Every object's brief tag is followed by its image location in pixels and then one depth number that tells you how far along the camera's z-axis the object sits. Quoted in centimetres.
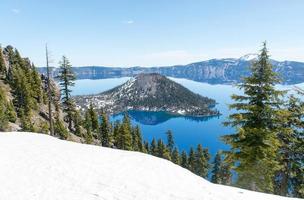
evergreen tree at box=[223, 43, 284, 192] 1995
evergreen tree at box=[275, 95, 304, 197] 2284
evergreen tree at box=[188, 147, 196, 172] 9975
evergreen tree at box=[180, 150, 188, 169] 10169
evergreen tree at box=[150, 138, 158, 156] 9858
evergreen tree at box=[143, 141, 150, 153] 10400
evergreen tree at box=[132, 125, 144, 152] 8636
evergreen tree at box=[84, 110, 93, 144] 7229
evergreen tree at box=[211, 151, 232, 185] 9493
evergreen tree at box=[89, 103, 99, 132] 7994
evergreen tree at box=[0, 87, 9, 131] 4675
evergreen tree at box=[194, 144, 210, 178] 9906
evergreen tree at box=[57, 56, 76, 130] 5231
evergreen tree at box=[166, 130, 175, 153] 12889
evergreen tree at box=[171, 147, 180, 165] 9810
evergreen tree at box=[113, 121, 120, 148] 7431
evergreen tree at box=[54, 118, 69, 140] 6244
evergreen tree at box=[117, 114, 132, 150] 7219
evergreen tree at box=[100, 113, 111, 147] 7688
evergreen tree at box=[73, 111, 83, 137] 7648
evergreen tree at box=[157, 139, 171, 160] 8935
